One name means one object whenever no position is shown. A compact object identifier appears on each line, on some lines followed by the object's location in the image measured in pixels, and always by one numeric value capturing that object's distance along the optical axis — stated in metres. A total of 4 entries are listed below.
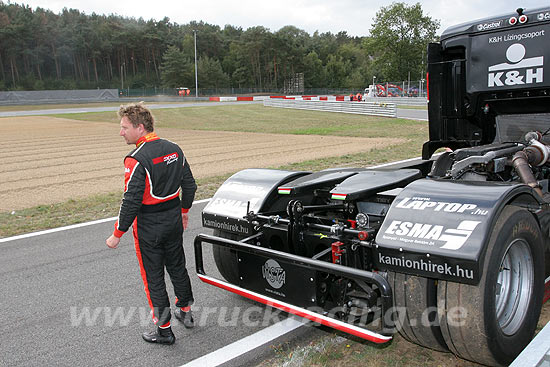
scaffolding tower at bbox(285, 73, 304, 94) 99.31
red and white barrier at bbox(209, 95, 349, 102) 55.03
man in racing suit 3.52
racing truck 2.82
